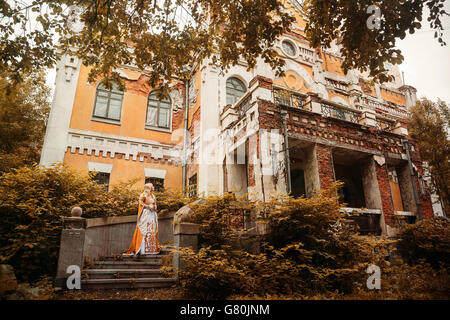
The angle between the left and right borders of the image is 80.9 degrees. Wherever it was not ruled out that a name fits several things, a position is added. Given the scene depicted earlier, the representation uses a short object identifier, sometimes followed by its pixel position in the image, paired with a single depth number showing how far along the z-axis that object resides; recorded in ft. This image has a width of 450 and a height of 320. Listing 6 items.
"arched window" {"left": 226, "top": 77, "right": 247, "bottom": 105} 45.47
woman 24.27
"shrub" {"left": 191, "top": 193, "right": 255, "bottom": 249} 20.95
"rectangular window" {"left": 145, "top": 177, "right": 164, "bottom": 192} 42.85
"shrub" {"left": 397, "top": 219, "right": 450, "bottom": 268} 26.53
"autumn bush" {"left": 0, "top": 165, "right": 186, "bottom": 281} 17.39
